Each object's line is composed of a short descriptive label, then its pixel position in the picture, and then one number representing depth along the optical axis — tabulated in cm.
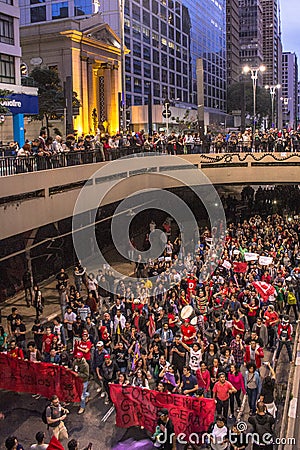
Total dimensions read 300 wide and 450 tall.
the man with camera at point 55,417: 981
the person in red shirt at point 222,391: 1052
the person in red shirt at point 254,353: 1176
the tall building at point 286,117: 18522
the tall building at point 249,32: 14362
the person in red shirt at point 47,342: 1273
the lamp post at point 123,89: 2812
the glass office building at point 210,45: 9856
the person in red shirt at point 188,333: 1259
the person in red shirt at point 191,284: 1650
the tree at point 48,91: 4072
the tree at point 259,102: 9544
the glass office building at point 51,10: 5656
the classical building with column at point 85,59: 4522
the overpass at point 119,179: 1847
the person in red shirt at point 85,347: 1230
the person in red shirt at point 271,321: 1398
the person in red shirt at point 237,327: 1298
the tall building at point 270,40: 17118
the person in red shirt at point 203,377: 1089
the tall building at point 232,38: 12731
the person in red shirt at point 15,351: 1227
